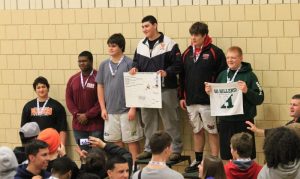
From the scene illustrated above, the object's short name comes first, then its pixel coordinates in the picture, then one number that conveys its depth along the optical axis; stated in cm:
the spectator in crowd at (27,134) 747
